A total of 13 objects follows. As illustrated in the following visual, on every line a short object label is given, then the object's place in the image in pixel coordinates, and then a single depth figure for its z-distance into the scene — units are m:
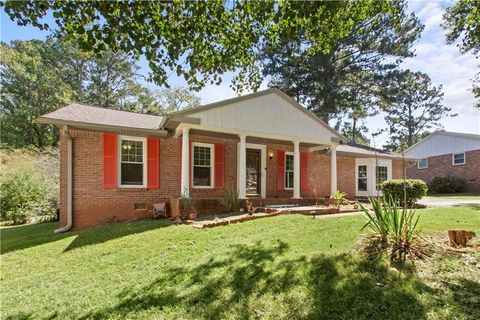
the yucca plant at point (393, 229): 4.20
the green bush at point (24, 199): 13.26
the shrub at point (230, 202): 9.61
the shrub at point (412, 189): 9.95
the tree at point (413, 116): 33.81
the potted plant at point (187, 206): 8.70
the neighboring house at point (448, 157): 21.59
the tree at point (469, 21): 6.02
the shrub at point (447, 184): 22.06
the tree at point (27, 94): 23.88
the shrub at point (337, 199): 10.52
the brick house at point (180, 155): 8.98
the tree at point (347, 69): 21.52
